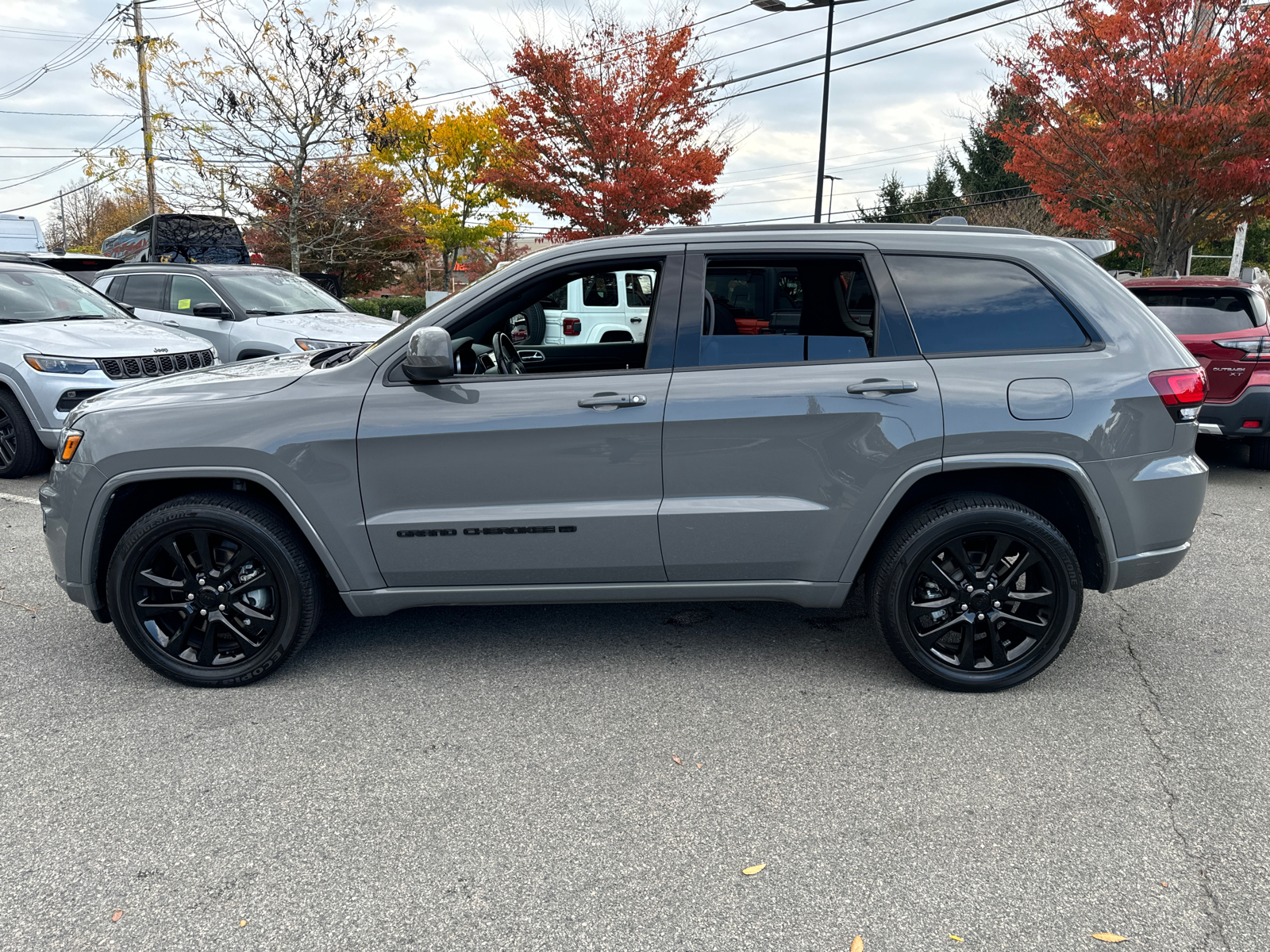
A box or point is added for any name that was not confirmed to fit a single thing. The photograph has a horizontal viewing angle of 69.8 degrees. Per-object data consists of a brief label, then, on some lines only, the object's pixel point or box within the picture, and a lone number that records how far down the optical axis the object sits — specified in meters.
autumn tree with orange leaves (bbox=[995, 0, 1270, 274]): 12.45
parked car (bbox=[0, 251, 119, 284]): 13.32
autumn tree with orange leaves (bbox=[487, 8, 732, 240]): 20.92
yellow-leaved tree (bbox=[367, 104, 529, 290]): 31.03
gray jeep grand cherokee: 3.44
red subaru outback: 7.23
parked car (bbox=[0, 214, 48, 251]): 16.95
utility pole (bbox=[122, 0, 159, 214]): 22.95
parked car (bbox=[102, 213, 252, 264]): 15.79
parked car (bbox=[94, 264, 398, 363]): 9.06
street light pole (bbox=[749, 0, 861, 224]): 19.73
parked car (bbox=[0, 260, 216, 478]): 7.17
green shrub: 31.02
